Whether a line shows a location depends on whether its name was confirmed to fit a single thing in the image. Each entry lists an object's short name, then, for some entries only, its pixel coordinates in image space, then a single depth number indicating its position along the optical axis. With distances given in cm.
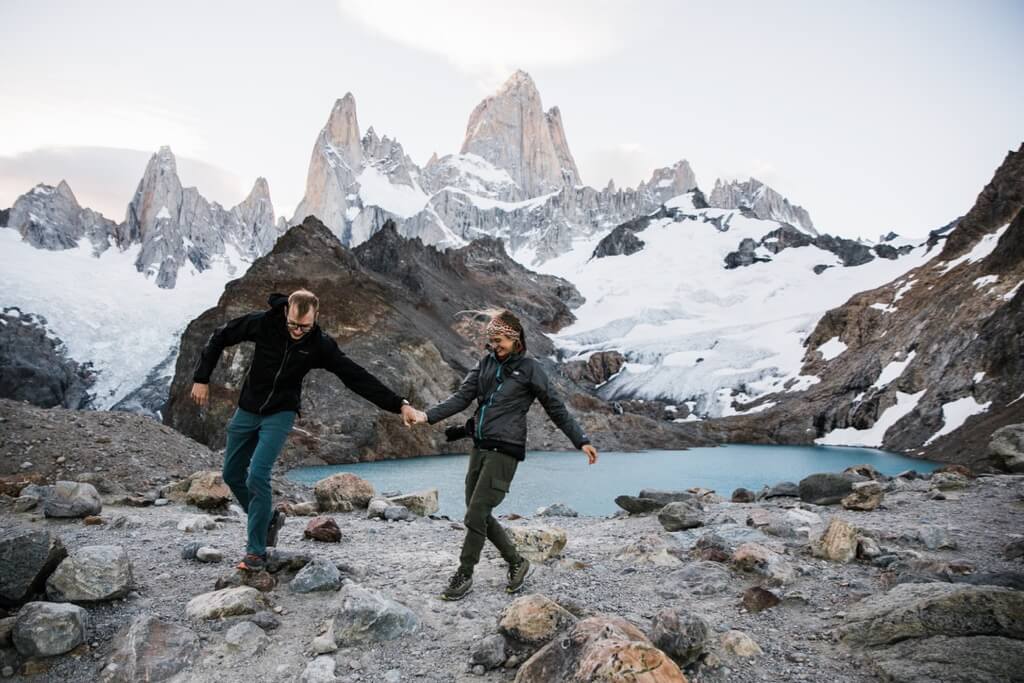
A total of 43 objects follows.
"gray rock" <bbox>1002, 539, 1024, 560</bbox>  598
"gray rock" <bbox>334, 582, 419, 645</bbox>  430
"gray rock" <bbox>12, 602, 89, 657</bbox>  377
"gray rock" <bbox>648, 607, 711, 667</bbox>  379
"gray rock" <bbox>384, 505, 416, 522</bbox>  962
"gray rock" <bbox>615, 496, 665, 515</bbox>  1048
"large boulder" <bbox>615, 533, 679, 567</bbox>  643
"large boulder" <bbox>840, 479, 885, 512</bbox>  960
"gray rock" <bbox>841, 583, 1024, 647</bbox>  370
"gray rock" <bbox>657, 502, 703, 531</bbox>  839
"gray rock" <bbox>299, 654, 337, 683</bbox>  372
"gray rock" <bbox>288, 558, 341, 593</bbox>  517
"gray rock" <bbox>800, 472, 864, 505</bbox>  1056
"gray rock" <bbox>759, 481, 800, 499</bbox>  1182
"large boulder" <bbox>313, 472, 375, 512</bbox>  1041
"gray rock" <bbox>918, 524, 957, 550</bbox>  667
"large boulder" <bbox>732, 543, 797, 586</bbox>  560
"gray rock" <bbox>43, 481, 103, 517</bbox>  765
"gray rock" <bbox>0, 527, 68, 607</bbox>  423
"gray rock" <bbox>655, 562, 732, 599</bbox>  550
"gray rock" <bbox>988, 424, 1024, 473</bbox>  1353
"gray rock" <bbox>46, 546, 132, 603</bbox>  447
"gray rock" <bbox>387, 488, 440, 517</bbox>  1079
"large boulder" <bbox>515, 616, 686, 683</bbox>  309
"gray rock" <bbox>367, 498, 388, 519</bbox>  980
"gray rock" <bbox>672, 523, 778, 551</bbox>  679
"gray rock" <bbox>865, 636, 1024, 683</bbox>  327
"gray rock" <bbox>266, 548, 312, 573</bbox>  549
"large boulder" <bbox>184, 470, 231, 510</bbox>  950
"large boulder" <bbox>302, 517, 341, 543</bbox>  725
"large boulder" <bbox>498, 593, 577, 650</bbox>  405
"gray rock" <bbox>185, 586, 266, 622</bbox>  451
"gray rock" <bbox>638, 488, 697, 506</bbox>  1069
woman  522
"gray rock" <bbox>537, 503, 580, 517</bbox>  1223
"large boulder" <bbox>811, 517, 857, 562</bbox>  618
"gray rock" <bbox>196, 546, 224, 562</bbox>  588
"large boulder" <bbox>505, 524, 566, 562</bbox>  664
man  525
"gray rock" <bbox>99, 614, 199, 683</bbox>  370
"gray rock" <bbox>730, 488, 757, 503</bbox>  1245
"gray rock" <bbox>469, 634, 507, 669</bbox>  394
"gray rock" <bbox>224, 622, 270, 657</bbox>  410
